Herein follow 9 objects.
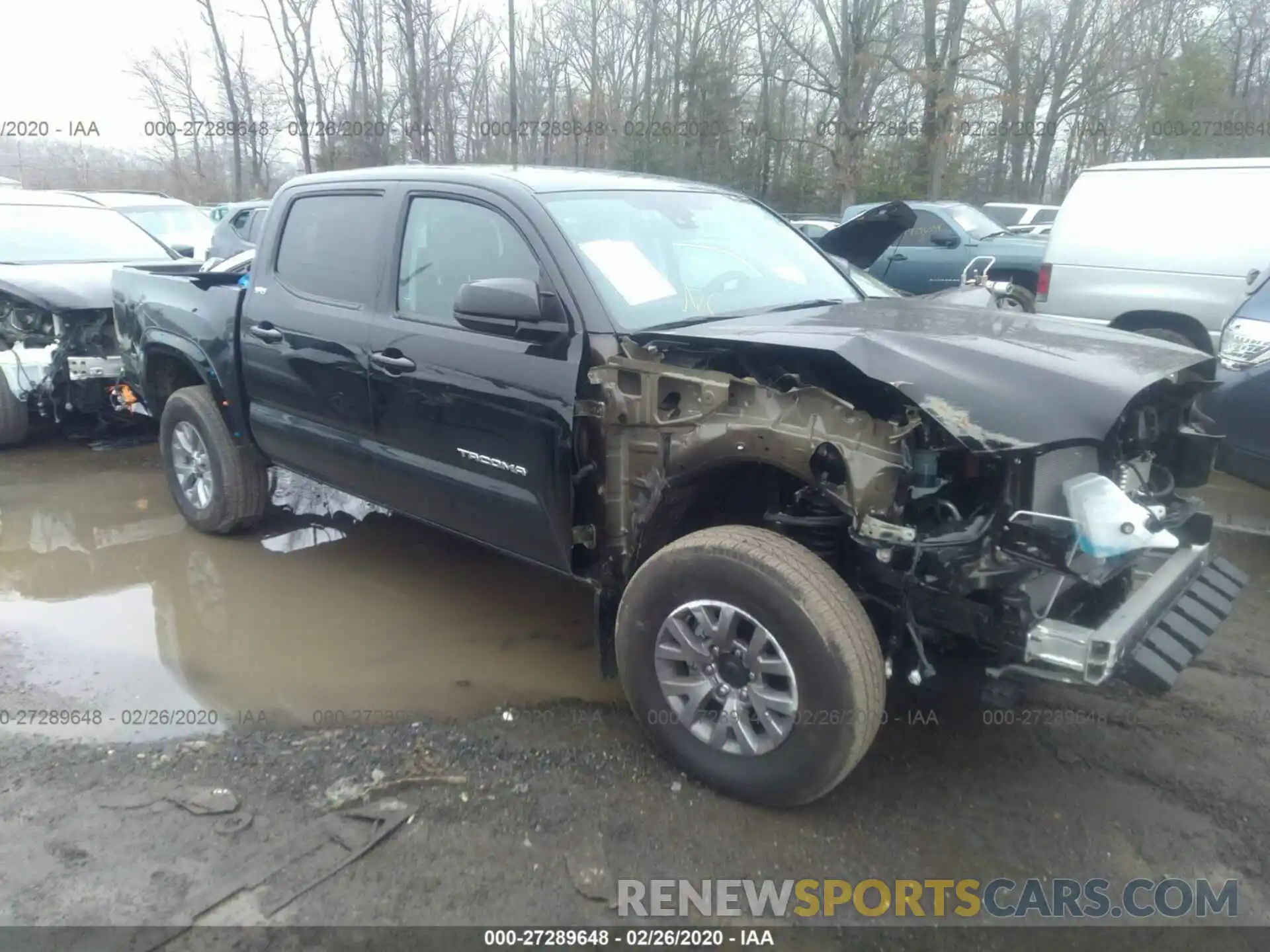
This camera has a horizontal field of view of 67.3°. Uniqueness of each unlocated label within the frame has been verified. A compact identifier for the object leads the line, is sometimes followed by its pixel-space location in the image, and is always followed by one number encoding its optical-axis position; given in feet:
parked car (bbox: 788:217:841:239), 49.75
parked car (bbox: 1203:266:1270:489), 15.62
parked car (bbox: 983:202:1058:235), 59.06
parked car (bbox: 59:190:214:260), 45.98
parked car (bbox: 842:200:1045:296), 36.68
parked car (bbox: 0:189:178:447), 21.99
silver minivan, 22.86
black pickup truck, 8.51
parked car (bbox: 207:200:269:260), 37.88
